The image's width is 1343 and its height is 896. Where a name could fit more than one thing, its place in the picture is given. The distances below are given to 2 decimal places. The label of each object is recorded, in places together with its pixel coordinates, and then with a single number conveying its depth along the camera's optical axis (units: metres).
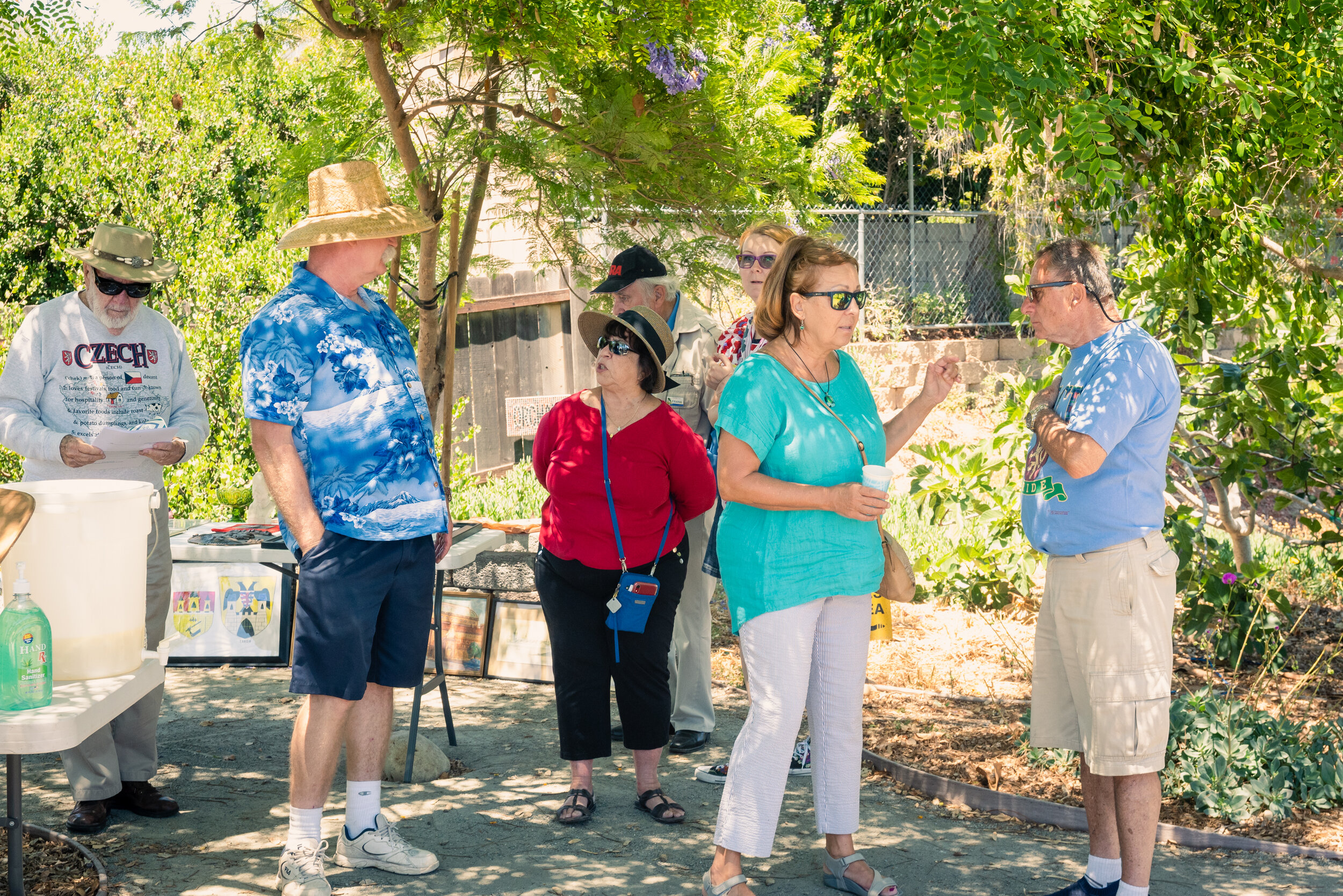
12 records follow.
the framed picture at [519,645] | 5.86
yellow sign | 3.92
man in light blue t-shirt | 3.16
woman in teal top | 3.29
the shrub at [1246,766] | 3.97
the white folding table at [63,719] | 2.56
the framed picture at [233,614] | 6.12
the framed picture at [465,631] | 5.93
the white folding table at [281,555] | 4.70
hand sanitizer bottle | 2.65
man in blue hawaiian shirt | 3.28
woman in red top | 3.98
